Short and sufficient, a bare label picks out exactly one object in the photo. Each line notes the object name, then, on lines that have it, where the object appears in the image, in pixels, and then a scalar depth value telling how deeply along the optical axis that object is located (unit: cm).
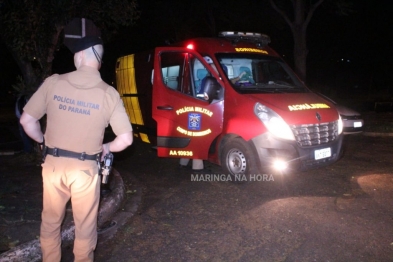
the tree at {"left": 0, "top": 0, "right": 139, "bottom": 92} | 698
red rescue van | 603
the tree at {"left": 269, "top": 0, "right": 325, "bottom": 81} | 1451
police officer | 306
